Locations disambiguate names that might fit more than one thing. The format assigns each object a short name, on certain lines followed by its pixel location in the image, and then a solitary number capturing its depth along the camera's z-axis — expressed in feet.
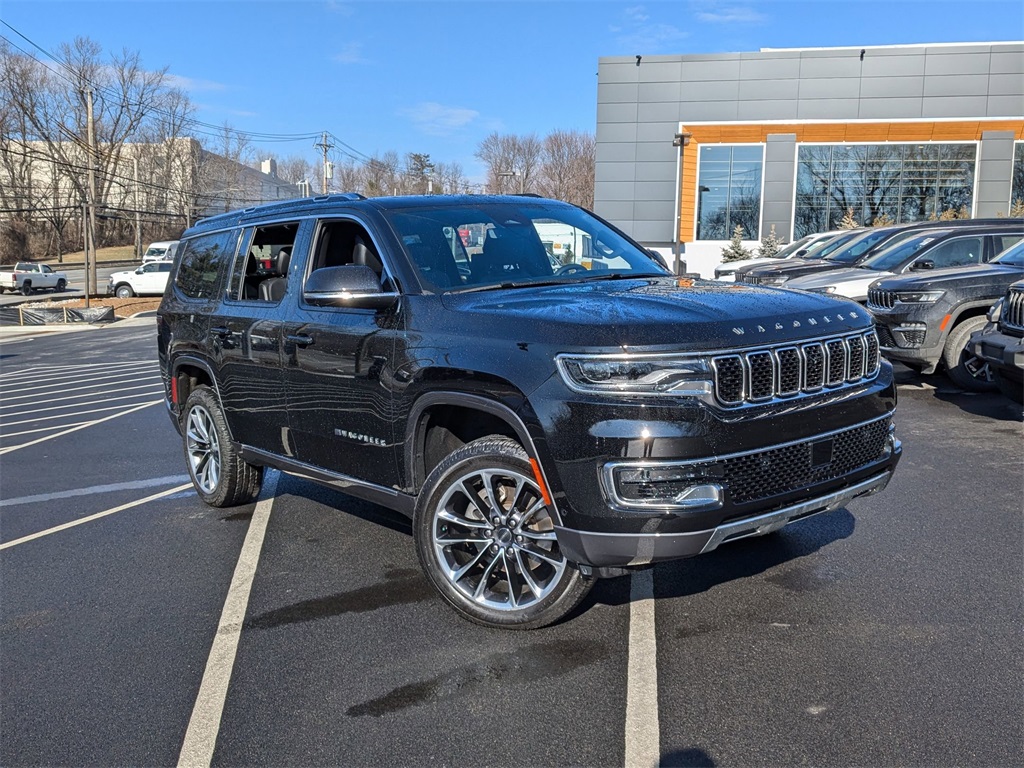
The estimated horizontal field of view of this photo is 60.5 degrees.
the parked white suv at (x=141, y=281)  131.13
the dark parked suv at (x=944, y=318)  29.99
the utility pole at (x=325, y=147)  233.35
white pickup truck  151.02
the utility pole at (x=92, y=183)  132.98
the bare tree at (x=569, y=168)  255.91
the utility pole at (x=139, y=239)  231.65
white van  148.77
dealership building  116.37
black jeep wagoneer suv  10.98
